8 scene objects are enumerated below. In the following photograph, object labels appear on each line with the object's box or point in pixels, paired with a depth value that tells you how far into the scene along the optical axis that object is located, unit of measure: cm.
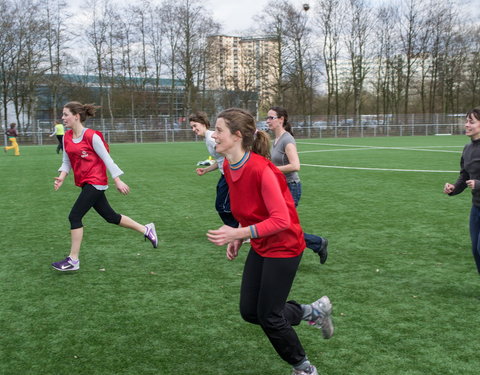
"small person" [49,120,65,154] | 2746
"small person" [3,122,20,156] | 2737
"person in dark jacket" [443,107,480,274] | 476
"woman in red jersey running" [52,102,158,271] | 571
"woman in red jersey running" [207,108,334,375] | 294
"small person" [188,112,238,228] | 650
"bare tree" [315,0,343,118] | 5559
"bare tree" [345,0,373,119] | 5559
